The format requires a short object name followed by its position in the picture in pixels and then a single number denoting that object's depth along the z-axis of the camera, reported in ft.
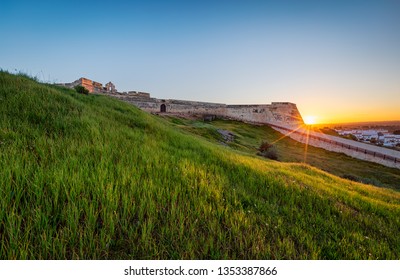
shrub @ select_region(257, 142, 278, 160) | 52.51
